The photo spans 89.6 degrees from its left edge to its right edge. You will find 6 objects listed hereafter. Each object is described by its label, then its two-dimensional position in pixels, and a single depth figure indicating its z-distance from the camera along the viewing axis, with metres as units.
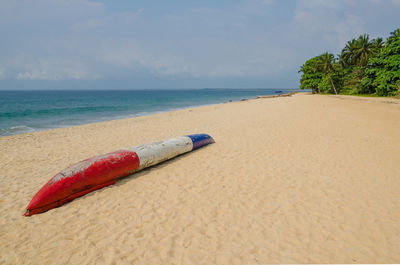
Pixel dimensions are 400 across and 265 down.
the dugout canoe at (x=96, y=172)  4.36
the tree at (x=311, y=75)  51.59
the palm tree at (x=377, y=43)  43.43
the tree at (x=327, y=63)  48.38
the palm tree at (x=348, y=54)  45.88
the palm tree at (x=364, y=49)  43.38
